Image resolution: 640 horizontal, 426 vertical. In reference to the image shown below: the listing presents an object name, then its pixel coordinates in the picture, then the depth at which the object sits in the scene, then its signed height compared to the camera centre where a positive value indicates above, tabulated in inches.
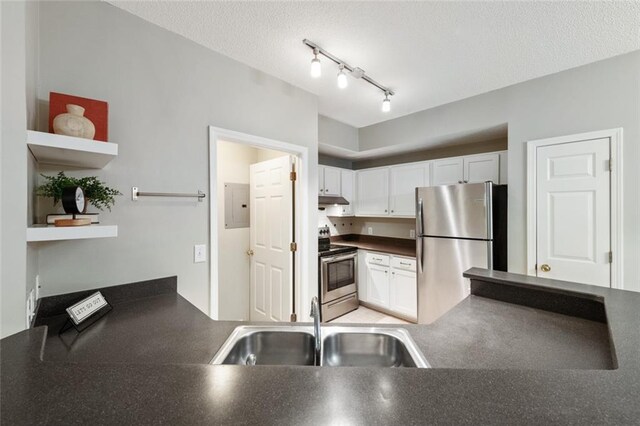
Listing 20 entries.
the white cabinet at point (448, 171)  125.4 +19.4
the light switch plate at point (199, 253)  74.6 -11.6
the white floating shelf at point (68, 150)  42.4 +10.9
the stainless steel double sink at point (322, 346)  45.1 -23.4
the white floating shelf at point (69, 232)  40.7 -3.4
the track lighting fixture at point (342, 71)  73.3 +45.0
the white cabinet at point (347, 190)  160.4 +13.2
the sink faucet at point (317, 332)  41.7 -19.0
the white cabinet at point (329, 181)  146.3 +17.4
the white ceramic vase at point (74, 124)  47.3 +15.9
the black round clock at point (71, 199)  45.4 +2.2
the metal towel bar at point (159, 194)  63.9 +4.5
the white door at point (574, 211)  81.7 +0.1
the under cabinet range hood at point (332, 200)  141.9 +6.2
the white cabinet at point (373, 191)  152.5 +12.0
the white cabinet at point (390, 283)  128.8 -36.1
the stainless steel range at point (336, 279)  128.6 -34.3
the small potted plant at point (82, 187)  46.9 +4.4
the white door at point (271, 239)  106.0 -11.5
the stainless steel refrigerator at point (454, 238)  100.1 -10.5
